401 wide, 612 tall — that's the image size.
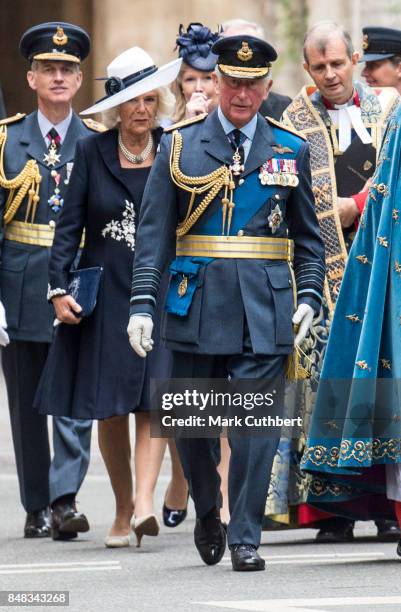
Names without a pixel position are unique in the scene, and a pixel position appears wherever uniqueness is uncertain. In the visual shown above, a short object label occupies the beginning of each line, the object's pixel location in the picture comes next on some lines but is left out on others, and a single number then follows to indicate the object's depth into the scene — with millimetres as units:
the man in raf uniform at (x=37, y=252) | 21234
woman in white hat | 19953
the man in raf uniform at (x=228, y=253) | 17656
